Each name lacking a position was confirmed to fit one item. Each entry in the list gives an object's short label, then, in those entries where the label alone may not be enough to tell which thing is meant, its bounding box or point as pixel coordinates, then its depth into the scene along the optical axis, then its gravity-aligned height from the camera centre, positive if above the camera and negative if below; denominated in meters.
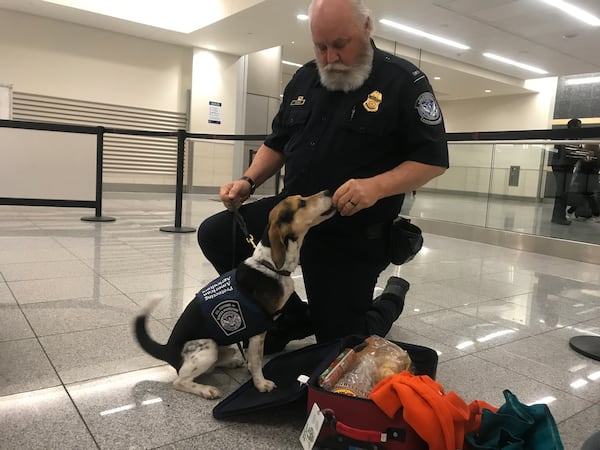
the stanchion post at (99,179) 5.96 -0.37
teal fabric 1.24 -0.66
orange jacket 1.28 -0.63
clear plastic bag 1.53 -0.66
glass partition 5.83 -0.19
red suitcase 1.34 -0.72
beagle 1.72 -0.51
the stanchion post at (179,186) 5.61 -0.36
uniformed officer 1.87 +0.03
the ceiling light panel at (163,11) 8.98 +2.70
